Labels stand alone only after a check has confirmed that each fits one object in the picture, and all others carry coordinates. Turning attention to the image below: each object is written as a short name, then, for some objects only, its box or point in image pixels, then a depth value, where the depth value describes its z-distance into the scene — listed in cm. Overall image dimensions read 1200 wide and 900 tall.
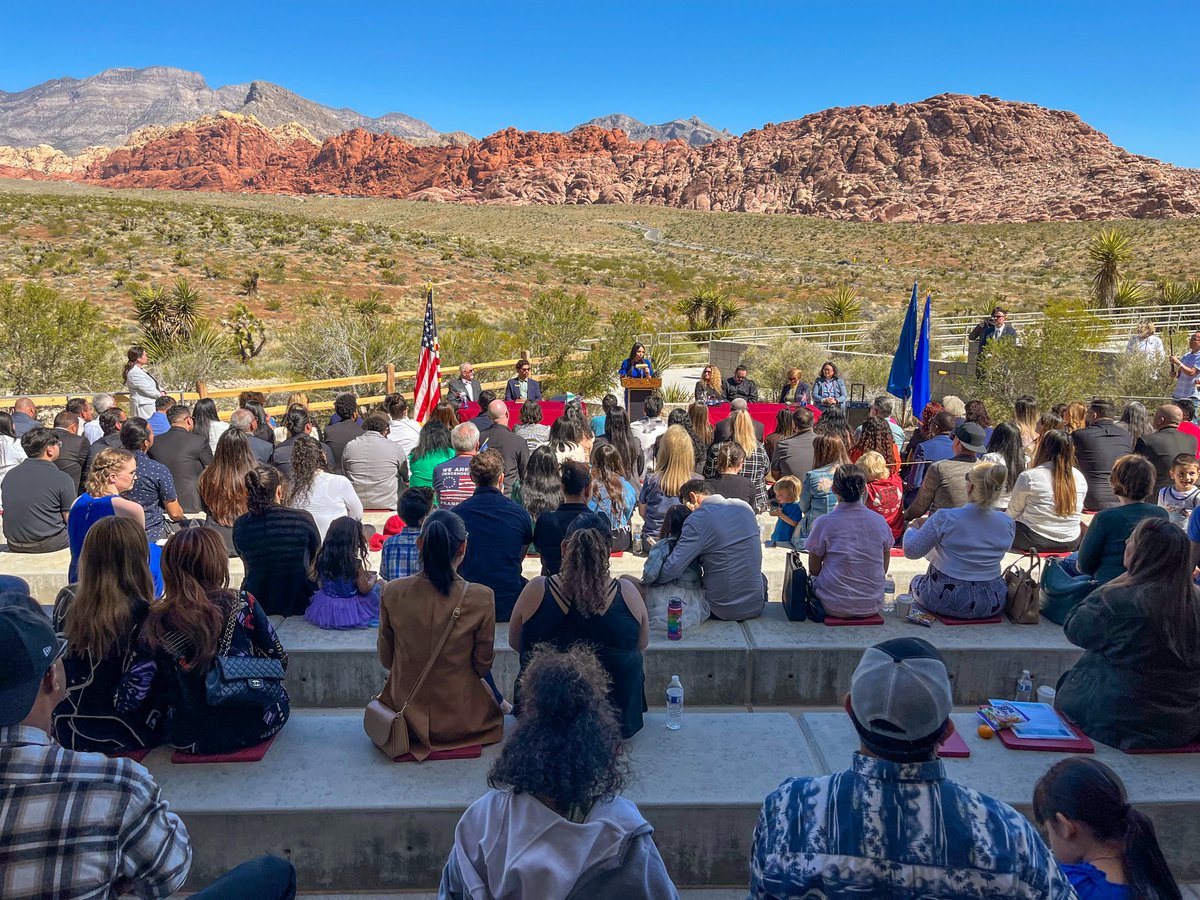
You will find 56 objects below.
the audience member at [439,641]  380
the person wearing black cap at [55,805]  210
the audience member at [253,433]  782
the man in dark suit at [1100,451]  769
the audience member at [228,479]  617
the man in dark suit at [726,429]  864
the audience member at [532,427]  902
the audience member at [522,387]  1305
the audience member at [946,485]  675
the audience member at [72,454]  793
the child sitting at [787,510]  703
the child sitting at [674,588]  526
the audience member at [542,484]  633
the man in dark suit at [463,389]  1261
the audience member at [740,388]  1293
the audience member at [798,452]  846
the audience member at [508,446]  802
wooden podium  1355
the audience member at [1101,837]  235
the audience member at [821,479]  654
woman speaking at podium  1365
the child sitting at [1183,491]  607
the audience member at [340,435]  895
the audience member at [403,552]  519
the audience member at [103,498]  539
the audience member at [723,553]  518
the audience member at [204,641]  364
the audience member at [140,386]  1074
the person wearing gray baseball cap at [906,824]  202
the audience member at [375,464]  813
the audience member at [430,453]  785
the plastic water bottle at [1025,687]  474
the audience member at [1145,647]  368
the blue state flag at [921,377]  1067
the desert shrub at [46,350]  1730
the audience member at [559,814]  213
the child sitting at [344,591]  519
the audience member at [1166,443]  761
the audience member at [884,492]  640
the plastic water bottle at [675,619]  519
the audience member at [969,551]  520
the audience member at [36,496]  666
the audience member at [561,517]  523
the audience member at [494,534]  530
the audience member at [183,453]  781
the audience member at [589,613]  385
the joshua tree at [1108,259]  2928
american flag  1118
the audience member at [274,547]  524
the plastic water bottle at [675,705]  429
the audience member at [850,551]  520
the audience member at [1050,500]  627
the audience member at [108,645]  357
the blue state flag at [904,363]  1102
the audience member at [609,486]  646
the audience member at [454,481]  693
